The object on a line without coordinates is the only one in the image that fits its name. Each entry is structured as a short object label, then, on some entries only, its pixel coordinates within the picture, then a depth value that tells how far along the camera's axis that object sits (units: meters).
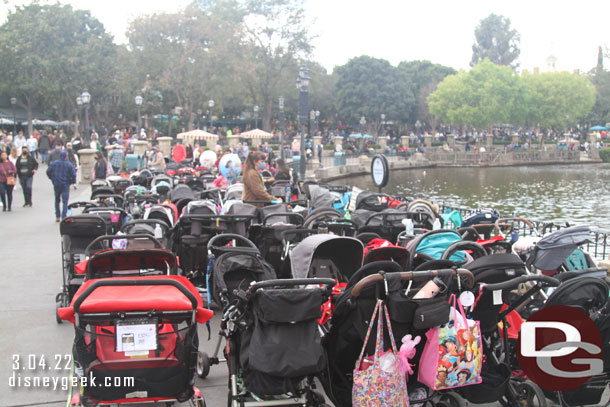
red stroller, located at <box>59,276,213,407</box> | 3.83
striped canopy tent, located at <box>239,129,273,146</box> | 40.87
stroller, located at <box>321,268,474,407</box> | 3.87
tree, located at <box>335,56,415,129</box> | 67.00
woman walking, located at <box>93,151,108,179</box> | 17.45
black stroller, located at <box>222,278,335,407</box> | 3.77
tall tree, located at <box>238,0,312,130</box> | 56.22
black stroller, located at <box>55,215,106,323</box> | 7.00
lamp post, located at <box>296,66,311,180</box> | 18.57
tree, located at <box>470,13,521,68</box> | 93.94
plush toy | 3.92
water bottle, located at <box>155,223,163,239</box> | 7.46
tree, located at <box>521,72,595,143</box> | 63.06
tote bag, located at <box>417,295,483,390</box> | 3.93
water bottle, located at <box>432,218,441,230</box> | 8.38
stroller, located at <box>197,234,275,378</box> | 5.19
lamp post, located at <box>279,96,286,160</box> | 30.23
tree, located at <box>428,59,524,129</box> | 59.09
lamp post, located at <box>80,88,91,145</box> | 29.06
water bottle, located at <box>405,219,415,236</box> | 7.54
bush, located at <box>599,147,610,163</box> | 53.34
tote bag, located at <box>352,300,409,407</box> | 3.78
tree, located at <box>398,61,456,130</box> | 72.56
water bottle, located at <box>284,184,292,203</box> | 13.14
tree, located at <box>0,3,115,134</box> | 46.74
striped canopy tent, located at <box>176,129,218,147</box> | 34.50
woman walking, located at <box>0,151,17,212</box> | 16.05
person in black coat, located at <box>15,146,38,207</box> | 16.55
